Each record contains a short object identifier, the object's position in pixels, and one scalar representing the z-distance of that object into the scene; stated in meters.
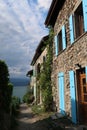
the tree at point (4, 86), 4.17
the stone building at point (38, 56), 6.90
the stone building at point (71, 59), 3.52
